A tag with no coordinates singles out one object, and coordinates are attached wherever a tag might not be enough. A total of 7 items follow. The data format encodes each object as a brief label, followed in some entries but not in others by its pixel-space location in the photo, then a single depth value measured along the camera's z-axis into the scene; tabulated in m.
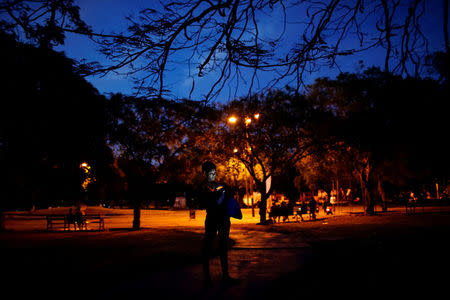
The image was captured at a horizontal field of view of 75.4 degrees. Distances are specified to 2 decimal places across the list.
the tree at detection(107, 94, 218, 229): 16.02
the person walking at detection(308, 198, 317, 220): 22.98
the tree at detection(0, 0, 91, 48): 3.41
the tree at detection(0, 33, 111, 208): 5.02
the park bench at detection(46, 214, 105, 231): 17.45
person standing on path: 5.00
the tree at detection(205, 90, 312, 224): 18.89
